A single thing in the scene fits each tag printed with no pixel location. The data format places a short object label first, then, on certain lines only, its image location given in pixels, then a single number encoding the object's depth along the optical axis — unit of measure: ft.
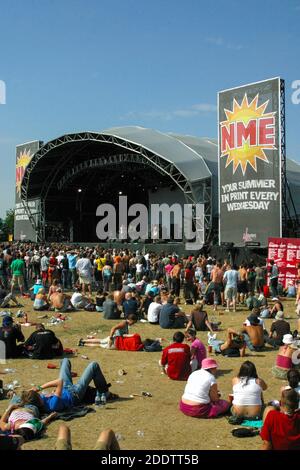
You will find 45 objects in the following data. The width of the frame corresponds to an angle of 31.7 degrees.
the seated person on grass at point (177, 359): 24.25
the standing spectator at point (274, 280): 49.82
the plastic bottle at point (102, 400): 21.17
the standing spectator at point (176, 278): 50.60
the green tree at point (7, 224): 227.51
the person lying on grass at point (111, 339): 31.48
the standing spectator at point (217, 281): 45.47
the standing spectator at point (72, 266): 56.54
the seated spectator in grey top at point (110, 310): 40.65
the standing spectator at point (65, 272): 57.41
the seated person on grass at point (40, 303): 44.14
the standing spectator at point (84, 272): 51.06
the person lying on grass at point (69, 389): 19.88
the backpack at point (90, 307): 44.60
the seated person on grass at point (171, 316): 37.27
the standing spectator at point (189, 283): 47.79
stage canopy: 88.48
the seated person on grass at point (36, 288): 47.85
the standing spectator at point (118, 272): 54.44
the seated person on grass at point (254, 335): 30.55
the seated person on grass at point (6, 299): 45.16
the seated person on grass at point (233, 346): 29.48
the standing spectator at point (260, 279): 50.16
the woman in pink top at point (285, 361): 24.71
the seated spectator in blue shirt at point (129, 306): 39.73
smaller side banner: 124.88
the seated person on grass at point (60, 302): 43.86
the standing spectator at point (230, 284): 43.37
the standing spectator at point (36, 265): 61.26
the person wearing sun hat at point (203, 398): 19.54
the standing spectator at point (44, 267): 57.06
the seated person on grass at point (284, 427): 14.23
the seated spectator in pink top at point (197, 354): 25.18
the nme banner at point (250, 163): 66.74
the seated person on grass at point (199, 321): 34.85
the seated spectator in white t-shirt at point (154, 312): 38.93
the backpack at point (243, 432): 17.63
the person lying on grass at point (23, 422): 17.22
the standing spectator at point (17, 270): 50.83
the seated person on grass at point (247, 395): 18.99
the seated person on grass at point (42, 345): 28.14
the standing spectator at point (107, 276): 54.65
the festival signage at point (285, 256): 54.08
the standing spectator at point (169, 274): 53.57
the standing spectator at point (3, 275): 54.39
